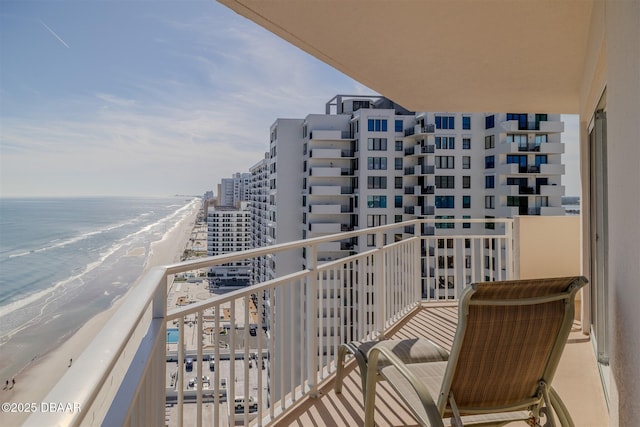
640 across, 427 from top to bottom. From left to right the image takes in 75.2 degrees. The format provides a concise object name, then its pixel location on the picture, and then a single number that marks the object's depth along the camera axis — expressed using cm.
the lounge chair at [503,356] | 158
